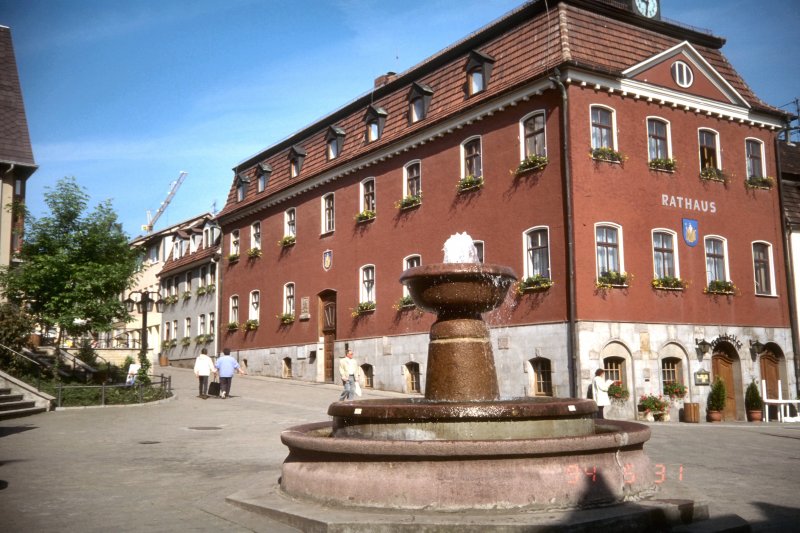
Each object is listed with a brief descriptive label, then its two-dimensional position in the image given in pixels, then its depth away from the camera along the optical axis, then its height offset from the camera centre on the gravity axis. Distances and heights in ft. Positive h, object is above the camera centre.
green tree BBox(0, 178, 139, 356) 82.07 +10.88
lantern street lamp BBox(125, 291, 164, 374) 77.61 +6.70
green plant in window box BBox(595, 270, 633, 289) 67.09 +7.28
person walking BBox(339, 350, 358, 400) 67.97 -0.91
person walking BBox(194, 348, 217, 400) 76.89 -0.24
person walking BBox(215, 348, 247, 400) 75.31 -0.44
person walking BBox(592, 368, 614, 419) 58.59 -2.14
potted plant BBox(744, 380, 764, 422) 74.28 -4.39
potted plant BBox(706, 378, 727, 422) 70.54 -3.65
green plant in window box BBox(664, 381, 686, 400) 69.26 -2.72
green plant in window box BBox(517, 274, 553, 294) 68.44 +7.19
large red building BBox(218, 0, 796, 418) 68.13 +16.14
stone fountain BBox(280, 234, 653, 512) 21.24 -2.42
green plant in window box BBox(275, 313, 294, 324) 107.04 +6.77
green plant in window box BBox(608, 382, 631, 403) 65.31 -2.77
